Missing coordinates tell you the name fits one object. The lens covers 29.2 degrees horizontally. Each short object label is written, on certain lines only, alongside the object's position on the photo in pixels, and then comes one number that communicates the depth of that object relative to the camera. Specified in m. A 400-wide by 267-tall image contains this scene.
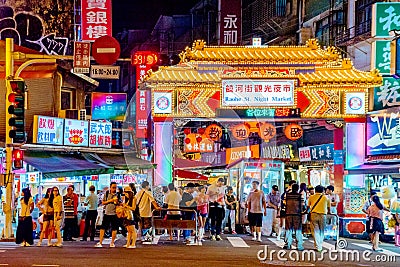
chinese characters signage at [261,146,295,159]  42.09
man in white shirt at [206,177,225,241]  25.33
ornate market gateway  28.36
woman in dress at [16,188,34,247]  21.77
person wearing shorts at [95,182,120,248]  21.28
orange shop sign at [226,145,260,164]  43.03
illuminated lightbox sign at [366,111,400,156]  26.86
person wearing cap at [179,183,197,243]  24.69
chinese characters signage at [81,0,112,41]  30.38
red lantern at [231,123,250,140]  33.03
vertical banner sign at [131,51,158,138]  39.81
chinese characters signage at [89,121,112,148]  34.75
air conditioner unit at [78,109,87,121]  35.57
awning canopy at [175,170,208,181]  35.97
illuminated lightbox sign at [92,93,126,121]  45.78
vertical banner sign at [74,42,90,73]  29.20
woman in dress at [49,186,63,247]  21.83
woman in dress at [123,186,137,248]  21.19
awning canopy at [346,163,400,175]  26.44
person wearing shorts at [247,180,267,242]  24.44
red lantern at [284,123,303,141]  31.72
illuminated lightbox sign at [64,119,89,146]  32.88
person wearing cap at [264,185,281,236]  26.20
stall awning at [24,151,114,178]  28.94
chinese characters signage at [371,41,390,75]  25.66
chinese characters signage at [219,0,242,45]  39.09
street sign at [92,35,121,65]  23.09
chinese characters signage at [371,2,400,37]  23.41
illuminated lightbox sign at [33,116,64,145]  30.81
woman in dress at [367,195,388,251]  21.66
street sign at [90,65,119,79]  28.58
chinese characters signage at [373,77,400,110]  28.20
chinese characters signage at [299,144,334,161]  35.90
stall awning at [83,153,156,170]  31.00
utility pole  24.08
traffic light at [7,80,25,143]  22.81
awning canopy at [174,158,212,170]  38.44
